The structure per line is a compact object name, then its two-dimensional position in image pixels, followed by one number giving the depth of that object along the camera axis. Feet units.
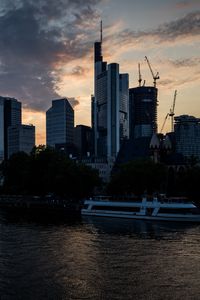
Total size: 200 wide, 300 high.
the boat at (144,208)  359.05
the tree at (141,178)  478.18
